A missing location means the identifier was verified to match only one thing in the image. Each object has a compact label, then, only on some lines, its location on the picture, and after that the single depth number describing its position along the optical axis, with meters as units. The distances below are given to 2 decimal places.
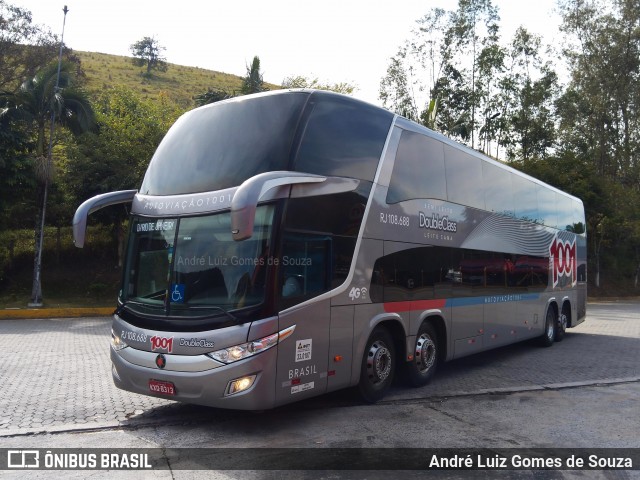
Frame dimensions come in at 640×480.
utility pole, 20.52
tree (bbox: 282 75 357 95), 38.31
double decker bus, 5.95
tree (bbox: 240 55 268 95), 25.12
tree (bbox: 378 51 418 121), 39.44
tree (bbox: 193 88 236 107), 24.52
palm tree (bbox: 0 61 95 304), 20.84
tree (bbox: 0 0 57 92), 28.83
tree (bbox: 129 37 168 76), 88.19
